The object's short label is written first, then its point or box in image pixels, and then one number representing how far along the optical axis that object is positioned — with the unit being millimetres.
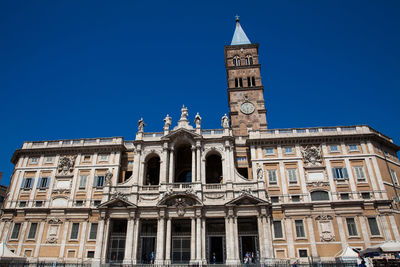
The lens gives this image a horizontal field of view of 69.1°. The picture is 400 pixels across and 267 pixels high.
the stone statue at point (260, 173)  34338
